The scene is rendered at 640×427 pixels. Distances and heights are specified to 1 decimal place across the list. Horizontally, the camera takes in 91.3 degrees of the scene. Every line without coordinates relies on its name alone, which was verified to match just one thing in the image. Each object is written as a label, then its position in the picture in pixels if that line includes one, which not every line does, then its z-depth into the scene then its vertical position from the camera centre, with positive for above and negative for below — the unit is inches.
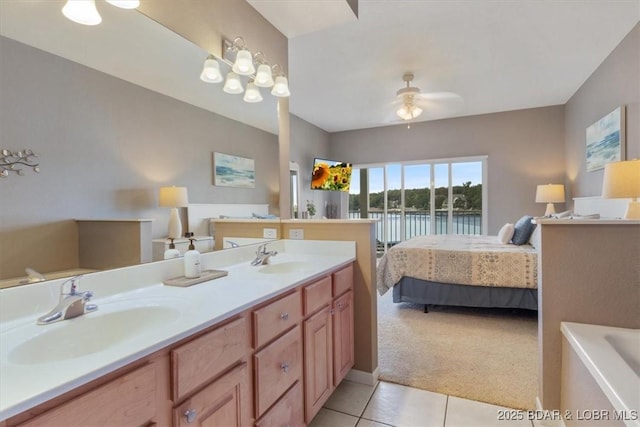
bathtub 38.4 -23.8
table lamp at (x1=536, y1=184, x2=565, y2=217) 179.5 +6.7
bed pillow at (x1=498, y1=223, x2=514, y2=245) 140.1 -12.4
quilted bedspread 115.5 -22.2
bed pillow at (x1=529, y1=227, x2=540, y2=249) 133.4 -14.3
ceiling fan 151.2 +63.7
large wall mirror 38.9 +13.5
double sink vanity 26.5 -15.5
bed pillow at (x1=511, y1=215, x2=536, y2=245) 136.1 -11.1
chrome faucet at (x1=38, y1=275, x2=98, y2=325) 38.1 -12.0
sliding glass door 225.9 +8.1
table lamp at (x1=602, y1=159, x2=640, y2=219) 90.7 +6.8
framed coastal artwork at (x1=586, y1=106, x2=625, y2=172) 123.3 +28.6
